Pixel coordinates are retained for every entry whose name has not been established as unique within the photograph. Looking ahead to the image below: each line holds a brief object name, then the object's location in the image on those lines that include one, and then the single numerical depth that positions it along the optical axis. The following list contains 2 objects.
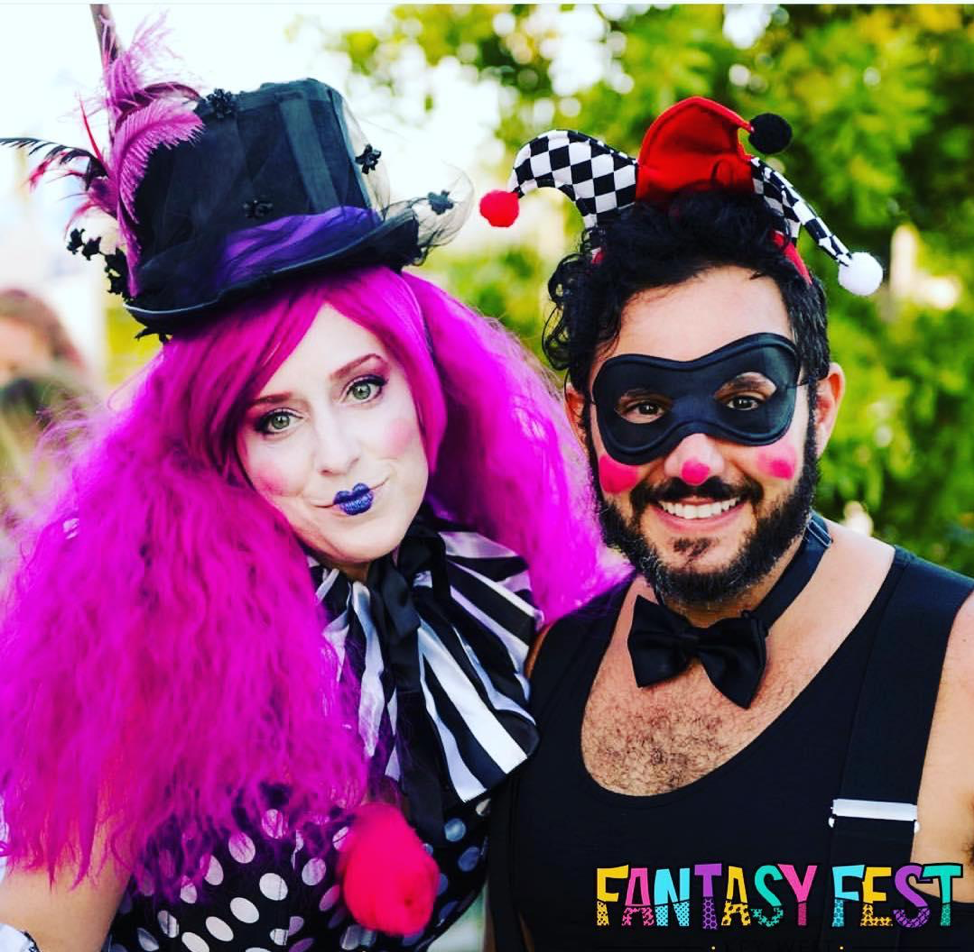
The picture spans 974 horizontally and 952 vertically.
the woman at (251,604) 0.91
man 0.86
